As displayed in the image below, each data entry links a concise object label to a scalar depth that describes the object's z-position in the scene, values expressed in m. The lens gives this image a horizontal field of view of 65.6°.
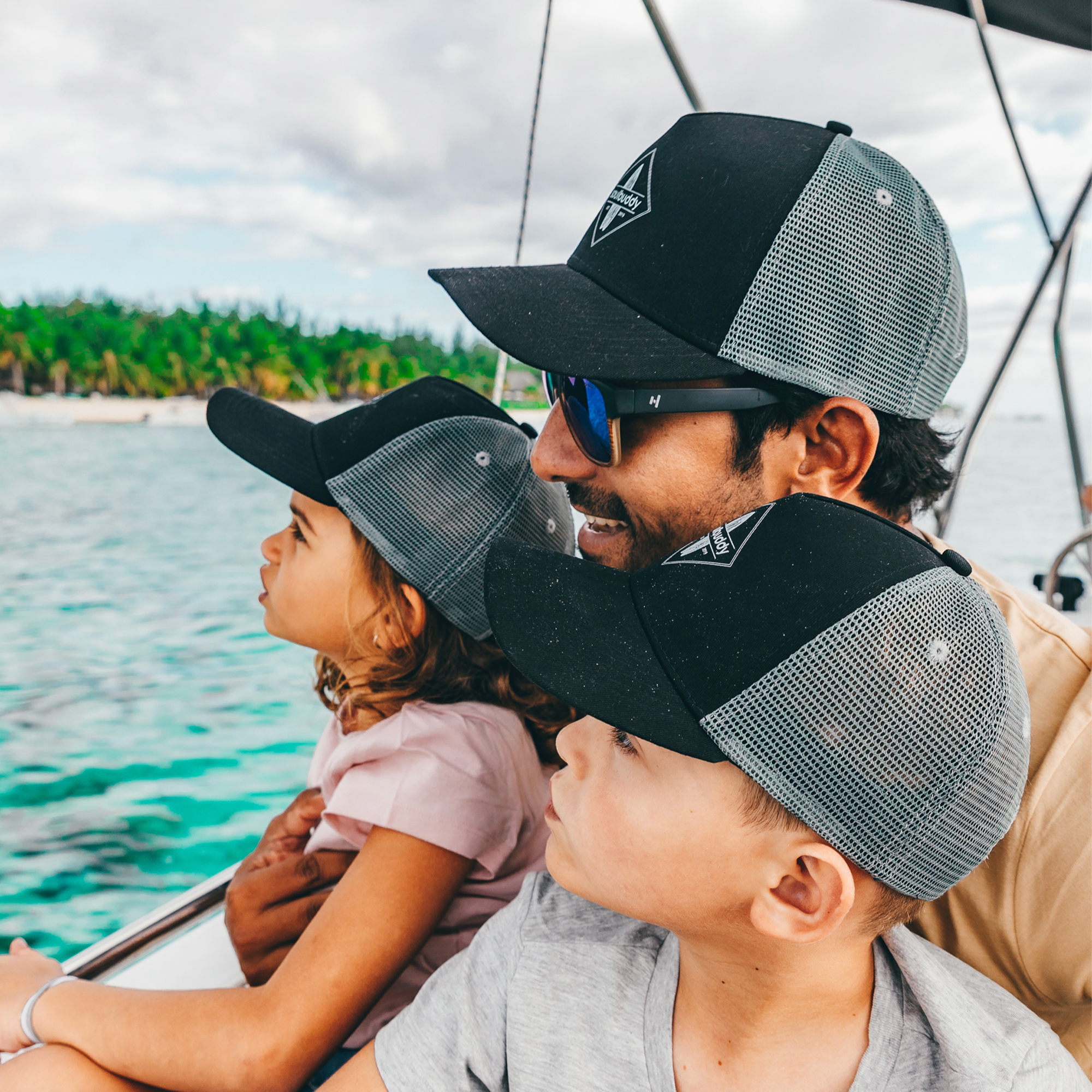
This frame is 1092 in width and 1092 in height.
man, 0.79
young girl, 0.93
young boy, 0.59
